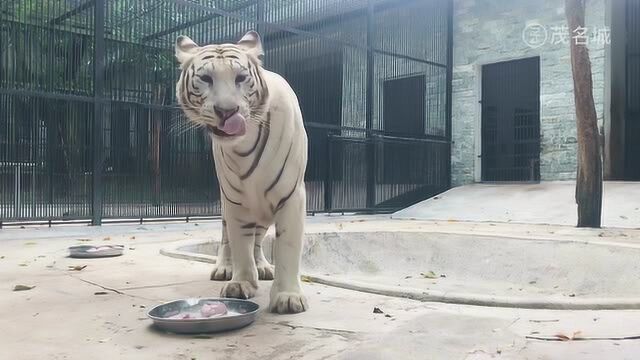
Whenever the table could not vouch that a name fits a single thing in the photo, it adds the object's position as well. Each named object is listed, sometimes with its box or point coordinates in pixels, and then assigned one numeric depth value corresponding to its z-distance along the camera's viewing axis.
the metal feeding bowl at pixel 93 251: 5.85
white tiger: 3.10
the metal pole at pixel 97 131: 9.35
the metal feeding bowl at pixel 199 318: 3.01
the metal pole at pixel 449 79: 15.53
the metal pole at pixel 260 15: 11.47
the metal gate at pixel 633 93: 13.81
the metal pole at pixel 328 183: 12.42
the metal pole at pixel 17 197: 8.63
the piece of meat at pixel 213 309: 3.21
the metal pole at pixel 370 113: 13.30
